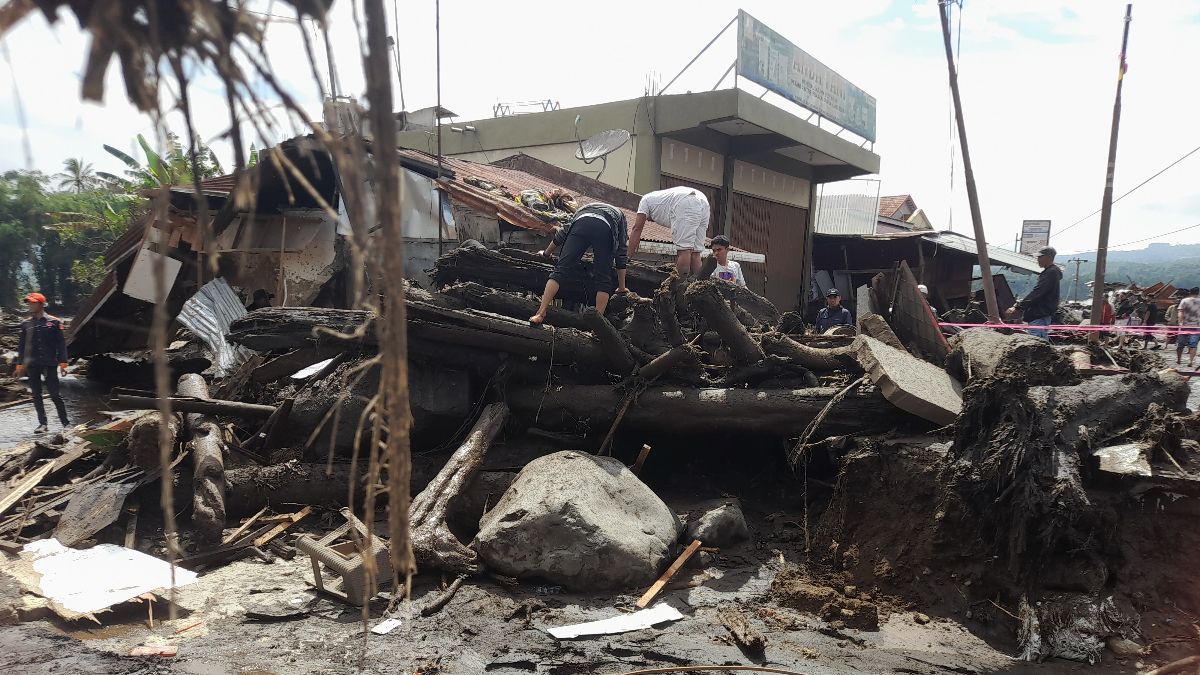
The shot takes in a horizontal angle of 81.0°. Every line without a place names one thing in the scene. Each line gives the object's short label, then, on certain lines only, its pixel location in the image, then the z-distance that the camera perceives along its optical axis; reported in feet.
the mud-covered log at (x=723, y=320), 19.62
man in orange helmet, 29.78
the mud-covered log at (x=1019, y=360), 18.07
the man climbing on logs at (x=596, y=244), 21.83
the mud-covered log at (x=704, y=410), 19.60
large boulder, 15.51
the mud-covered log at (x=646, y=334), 21.66
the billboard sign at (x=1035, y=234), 84.79
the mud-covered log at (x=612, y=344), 20.11
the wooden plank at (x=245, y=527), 17.52
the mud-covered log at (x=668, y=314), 20.49
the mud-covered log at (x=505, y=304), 21.71
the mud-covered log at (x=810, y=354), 21.67
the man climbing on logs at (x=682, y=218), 26.86
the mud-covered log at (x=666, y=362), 20.79
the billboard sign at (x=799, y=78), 48.85
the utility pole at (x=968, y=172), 32.91
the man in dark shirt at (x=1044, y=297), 29.58
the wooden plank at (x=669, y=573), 15.19
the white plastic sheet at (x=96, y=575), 13.98
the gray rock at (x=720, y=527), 18.24
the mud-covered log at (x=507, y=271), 23.56
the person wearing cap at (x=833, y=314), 33.60
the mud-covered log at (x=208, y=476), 17.11
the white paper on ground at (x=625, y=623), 13.75
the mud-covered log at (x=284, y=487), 19.07
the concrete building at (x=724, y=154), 48.24
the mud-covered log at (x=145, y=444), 19.04
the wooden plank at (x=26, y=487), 18.44
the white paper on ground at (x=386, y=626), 13.50
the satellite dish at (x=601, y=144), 44.13
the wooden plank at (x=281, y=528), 17.68
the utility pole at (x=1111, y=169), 32.50
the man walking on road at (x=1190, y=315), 46.06
